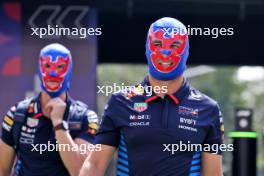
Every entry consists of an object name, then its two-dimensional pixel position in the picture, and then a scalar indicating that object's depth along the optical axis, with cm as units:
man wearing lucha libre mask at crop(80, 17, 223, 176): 880
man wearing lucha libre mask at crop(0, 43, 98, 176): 1161
